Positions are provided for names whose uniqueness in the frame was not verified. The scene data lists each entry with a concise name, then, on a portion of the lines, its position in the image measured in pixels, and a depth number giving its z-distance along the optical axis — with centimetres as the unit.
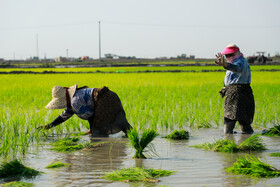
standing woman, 1001
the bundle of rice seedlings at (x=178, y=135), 973
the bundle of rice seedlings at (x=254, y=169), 617
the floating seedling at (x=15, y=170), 639
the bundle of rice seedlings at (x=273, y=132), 1013
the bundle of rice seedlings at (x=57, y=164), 699
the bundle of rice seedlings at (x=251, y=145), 820
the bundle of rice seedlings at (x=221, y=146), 811
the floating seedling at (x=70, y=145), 849
